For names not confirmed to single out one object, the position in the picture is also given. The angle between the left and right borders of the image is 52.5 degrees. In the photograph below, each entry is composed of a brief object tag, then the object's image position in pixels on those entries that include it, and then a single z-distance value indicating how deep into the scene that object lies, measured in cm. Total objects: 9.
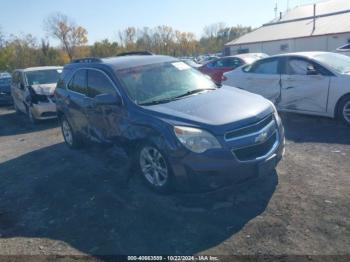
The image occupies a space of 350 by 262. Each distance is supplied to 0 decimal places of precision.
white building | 3080
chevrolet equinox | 409
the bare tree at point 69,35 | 6398
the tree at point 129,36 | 7072
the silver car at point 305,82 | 708
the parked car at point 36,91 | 1061
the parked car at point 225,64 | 1413
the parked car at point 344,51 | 1460
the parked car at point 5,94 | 1730
